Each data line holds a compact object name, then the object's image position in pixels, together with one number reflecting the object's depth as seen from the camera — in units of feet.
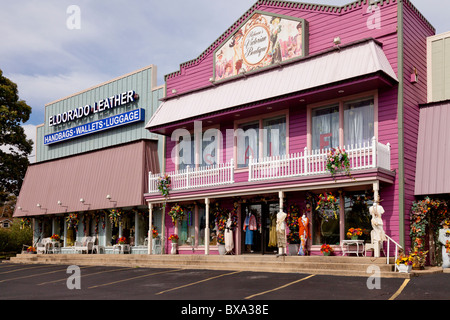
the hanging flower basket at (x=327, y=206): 59.82
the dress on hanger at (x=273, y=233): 67.31
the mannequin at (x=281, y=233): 59.77
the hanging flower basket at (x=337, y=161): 55.88
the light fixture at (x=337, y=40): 60.44
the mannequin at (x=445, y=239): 54.54
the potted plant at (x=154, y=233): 81.80
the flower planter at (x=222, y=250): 70.13
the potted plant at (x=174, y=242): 78.07
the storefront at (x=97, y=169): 86.17
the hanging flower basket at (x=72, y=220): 98.43
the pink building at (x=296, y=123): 57.62
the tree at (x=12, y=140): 120.37
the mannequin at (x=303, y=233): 61.52
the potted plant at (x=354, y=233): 57.61
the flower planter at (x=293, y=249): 62.80
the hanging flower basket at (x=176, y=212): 76.59
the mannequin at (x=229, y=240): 69.72
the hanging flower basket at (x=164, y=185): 74.95
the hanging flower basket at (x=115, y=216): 87.56
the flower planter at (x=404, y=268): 48.44
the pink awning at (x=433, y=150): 56.85
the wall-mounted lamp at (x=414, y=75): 59.21
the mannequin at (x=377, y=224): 53.21
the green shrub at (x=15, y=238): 133.39
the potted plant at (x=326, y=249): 58.70
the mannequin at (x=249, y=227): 69.41
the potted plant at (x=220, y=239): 71.92
